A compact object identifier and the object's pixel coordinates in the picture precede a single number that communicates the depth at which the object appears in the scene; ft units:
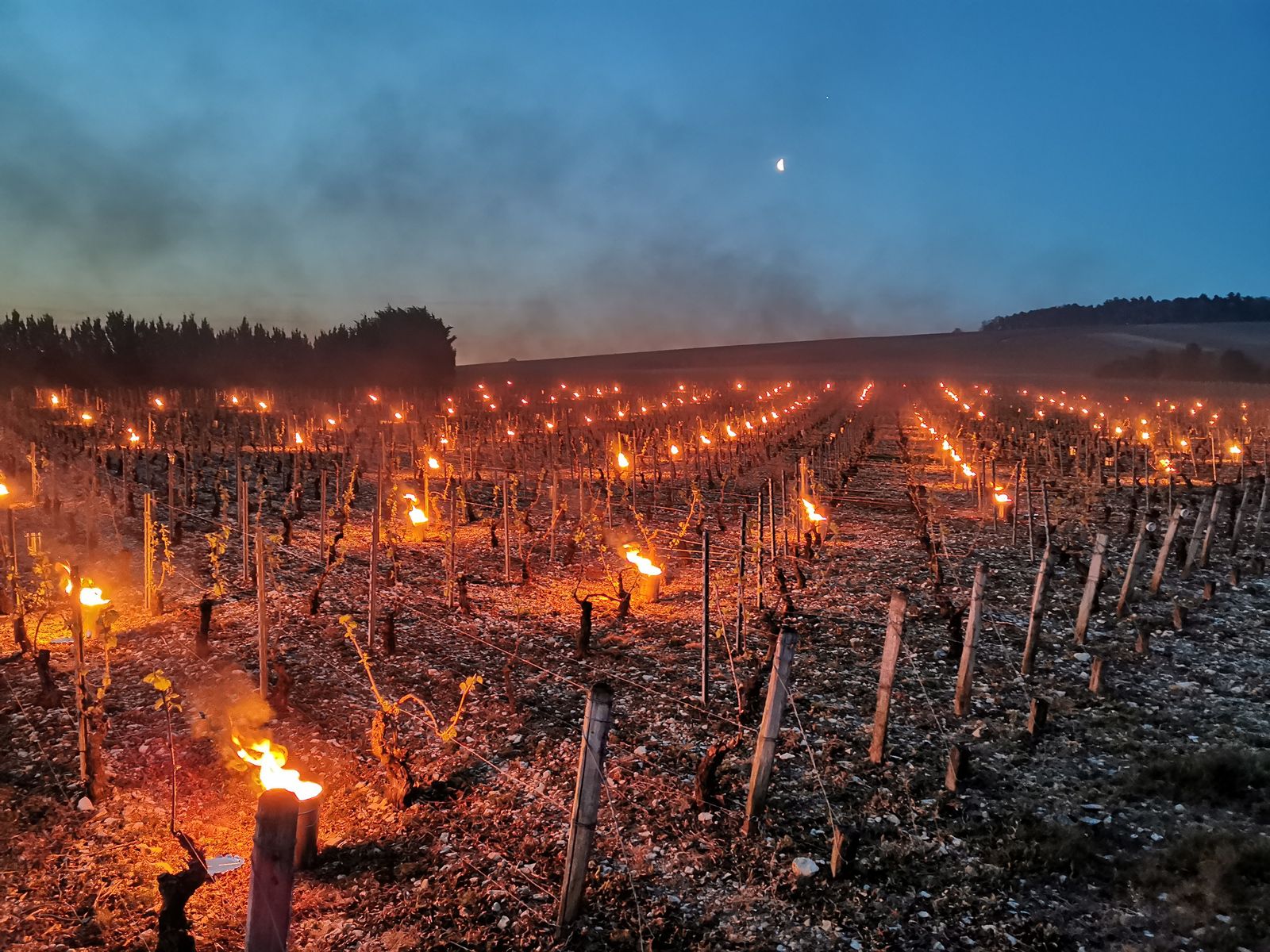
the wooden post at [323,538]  45.57
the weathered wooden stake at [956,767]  22.27
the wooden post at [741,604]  32.57
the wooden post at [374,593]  33.53
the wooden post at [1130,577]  36.72
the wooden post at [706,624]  27.25
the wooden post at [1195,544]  42.86
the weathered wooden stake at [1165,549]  39.09
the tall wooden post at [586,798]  15.48
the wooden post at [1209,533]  44.60
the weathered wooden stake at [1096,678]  29.04
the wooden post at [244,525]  39.88
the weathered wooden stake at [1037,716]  25.71
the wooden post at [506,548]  43.96
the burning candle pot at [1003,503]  59.62
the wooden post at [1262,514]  51.55
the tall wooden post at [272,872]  11.18
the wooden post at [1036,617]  30.30
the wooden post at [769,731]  19.98
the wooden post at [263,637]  27.50
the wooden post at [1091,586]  31.83
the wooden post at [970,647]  25.94
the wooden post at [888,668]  22.74
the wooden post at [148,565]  36.40
